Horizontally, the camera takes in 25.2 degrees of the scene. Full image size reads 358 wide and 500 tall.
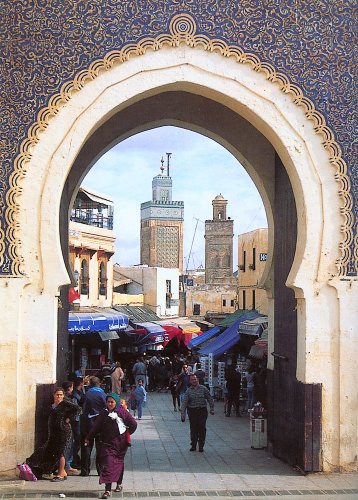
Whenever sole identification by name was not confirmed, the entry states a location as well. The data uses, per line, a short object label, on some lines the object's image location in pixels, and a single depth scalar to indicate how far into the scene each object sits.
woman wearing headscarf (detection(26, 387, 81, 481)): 7.76
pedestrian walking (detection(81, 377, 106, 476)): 8.47
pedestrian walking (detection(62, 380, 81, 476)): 8.08
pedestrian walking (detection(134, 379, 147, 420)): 13.90
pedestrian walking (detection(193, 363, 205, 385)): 13.52
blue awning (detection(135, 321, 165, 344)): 22.55
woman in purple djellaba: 7.28
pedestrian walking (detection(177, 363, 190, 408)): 14.67
